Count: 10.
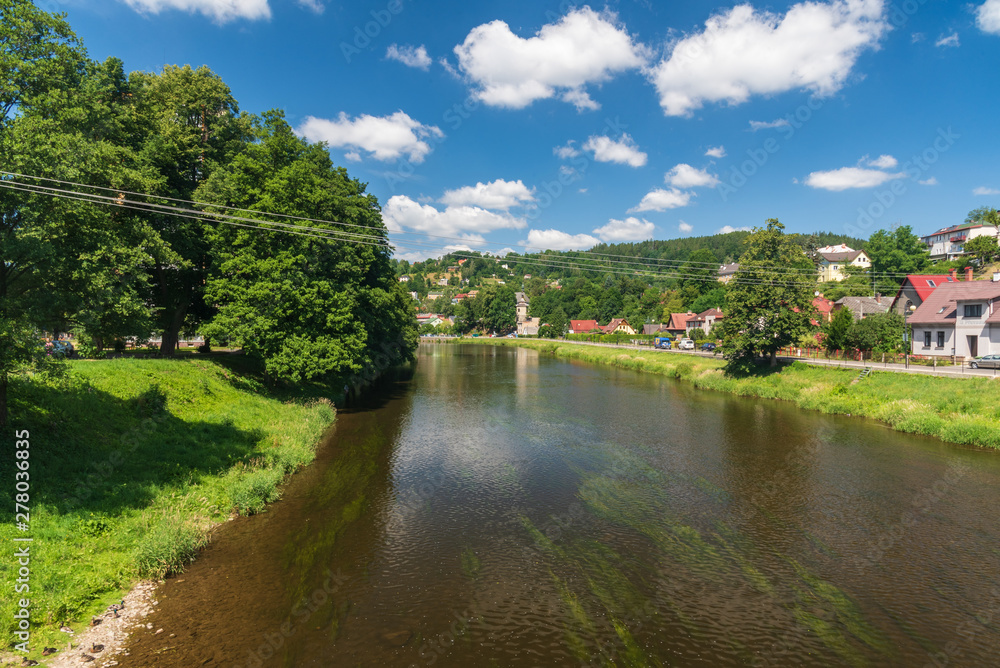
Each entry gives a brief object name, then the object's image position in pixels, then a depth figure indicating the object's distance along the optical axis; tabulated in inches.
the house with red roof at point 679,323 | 4152.8
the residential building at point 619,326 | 5040.4
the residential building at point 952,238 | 4379.7
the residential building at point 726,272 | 5696.9
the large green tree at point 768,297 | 1675.7
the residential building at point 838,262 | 5160.4
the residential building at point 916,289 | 1975.9
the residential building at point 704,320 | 3731.3
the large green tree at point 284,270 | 1072.2
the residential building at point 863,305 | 2346.2
